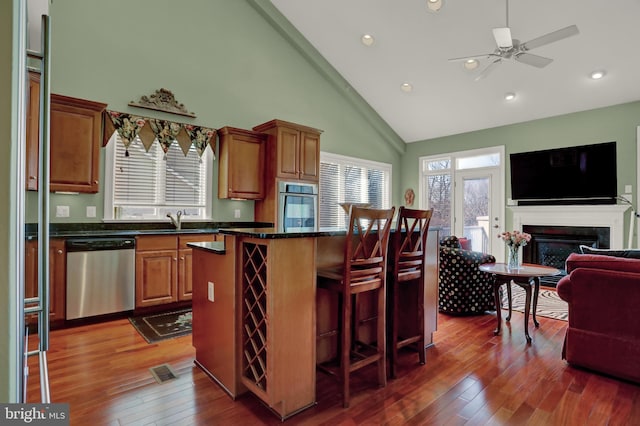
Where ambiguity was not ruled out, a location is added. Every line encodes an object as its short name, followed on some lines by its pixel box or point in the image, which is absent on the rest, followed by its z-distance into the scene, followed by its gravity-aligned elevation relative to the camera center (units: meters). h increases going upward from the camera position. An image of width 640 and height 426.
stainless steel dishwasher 3.40 -0.65
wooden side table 3.11 -0.60
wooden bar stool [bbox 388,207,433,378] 2.40 -0.38
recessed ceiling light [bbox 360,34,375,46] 5.24 +2.73
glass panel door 6.46 +0.11
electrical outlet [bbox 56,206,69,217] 3.73 +0.03
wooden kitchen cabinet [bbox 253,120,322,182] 4.92 +0.97
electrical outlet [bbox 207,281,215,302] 2.34 -0.55
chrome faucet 4.42 -0.08
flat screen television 5.26 +0.68
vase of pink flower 3.47 -0.29
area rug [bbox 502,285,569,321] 3.93 -1.13
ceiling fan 3.28 +1.79
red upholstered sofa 2.31 -0.70
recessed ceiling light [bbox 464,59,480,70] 4.51 +2.03
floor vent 2.36 -1.14
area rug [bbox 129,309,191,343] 3.18 -1.14
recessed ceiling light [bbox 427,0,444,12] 4.19 +2.64
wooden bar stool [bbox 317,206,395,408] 2.01 -0.40
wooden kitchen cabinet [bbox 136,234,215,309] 3.76 -0.64
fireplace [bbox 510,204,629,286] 5.16 -0.21
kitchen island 1.88 -0.61
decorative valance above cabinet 3.96 +1.05
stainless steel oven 4.99 +0.15
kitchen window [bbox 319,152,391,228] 6.40 +0.62
